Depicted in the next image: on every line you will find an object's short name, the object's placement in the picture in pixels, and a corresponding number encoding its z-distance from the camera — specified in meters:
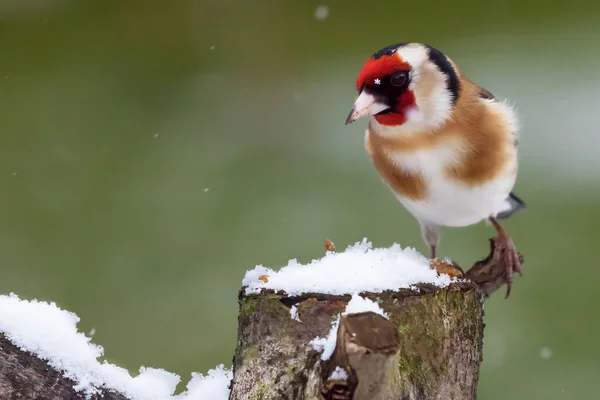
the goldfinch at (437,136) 2.03
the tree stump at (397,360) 1.98
